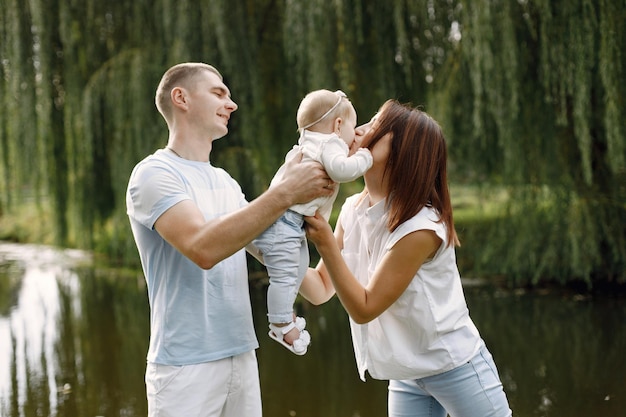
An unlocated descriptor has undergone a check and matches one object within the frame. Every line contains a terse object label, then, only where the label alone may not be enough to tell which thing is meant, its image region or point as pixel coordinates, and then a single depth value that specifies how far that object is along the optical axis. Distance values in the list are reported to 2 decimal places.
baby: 1.82
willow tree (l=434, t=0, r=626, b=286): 5.22
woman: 1.84
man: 1.69
